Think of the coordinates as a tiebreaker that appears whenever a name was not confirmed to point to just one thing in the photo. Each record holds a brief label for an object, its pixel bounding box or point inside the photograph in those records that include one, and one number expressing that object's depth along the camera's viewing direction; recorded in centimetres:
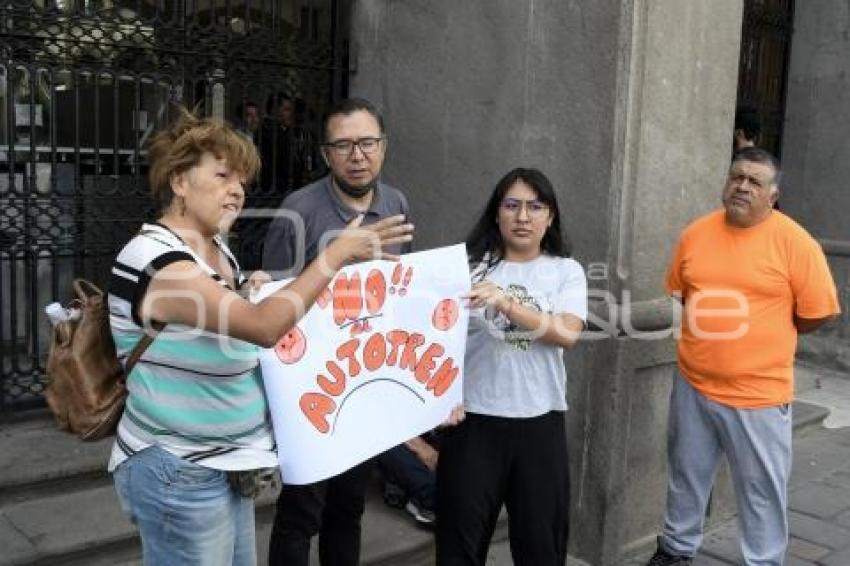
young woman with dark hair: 332
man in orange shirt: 394
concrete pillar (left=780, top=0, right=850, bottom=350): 908
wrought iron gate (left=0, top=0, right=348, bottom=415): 438
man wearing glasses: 333
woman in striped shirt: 220
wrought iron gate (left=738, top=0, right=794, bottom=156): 868
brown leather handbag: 235
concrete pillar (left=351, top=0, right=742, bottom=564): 445
